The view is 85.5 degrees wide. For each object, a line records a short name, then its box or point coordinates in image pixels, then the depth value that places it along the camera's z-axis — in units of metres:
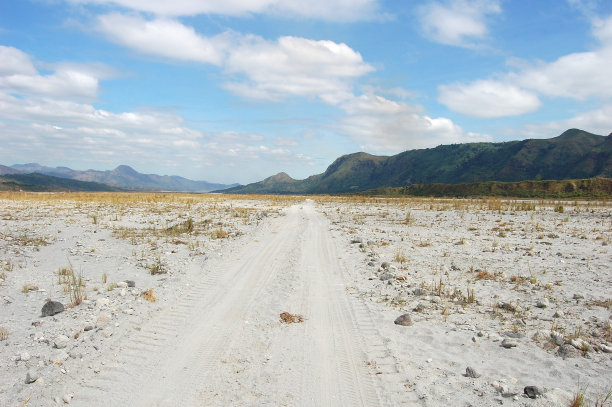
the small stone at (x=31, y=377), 4.99
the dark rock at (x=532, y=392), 4.79
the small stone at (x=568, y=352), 5.92
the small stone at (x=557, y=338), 6.33
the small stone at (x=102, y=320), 7.05
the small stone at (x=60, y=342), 6.07
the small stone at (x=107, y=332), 6.56
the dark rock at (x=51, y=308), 7.51
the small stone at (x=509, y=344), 6.31
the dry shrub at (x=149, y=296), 8.68
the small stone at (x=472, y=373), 5.40
